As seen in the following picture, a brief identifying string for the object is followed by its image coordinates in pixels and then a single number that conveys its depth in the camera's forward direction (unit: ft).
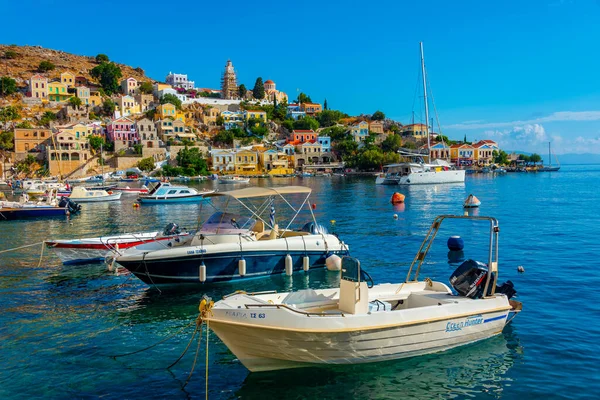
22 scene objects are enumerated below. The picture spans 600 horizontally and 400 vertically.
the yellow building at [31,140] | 362.33
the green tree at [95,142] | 378.73
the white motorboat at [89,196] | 180.25
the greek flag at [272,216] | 64.09
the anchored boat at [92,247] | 68.80
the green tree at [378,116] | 549.62
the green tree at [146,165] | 374.22
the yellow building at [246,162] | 394.52
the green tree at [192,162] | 375.45
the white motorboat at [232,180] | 298.80
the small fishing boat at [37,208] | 130.62
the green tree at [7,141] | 360.07
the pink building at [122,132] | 397.60
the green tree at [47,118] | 403.95
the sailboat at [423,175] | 252.21
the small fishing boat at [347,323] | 30.73
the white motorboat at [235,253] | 52.39
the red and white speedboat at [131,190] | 212.64
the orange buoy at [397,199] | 156.97
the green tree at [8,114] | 389.60
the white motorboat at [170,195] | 171.32
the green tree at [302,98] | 606.14
